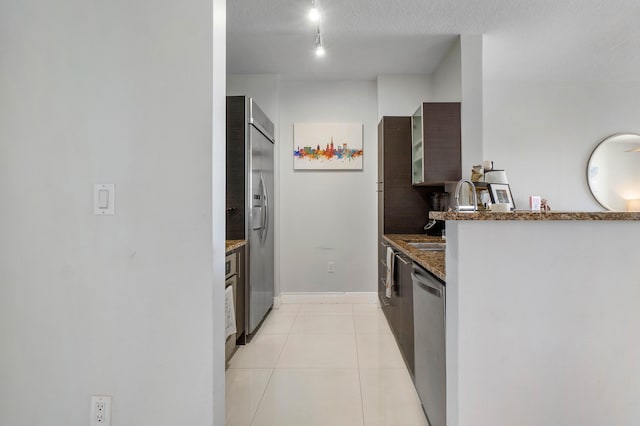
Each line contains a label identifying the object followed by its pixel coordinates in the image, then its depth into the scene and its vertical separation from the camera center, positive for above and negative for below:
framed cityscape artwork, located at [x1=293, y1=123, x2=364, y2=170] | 4.22 +0.85
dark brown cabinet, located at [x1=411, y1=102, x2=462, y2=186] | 3.12 +0.65
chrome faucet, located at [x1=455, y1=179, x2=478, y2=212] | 1.62 +0.02
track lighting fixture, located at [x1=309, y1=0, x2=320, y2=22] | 2.61 +1.57
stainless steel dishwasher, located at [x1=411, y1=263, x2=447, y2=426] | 1.49 -0.64
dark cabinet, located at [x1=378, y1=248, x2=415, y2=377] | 2.22 -0.73
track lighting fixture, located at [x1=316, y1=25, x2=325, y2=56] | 3.08 +1.61
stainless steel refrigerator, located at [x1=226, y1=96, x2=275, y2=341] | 2.88 +0.20
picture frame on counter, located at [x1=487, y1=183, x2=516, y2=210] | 3.08 +0.19
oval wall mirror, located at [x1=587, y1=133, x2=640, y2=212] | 4.09 +0.47
